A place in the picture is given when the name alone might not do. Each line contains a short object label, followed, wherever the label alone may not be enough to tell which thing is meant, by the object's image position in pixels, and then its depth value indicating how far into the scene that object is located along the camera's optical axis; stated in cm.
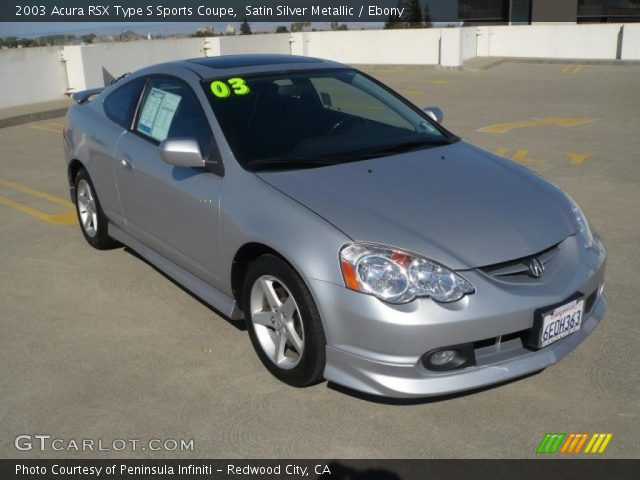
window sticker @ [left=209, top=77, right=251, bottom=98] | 416
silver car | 304
